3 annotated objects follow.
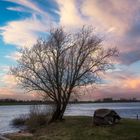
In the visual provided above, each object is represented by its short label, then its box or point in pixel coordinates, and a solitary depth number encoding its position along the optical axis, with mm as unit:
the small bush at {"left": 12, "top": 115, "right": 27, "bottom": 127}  22426
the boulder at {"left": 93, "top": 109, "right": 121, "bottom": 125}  12742
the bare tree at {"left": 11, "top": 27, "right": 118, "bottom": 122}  16820
